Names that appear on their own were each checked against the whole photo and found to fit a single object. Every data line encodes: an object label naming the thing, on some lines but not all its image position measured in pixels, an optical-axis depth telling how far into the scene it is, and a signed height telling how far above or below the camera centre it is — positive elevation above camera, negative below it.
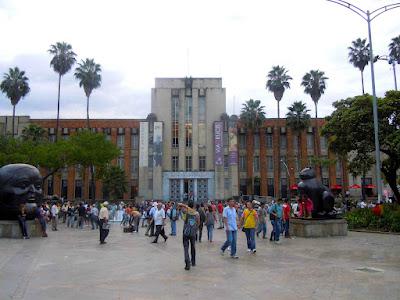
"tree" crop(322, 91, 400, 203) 29.23 +5.30
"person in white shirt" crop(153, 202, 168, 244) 17.11 -0.46
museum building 59.03 +7.78
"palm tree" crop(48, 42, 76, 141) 58.47 +19.42
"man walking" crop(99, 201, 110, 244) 16.86 -0.50
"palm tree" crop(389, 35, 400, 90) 60.04 +21.24
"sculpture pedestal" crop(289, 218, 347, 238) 19.11 -0.86
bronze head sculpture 19.42 +0.83
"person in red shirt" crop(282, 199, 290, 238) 19.05 -0.39
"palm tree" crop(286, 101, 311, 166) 59.59 +11.84
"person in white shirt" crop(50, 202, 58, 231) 24.14 -0.37
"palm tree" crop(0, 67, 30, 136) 58.53 +16.14
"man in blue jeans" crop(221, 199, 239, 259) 12.64 -0.51
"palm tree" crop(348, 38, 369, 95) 61.41 +20.72
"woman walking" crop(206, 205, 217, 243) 17.72 -0.61
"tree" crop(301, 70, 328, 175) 61.88 +16.77
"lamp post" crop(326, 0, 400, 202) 21.88 +5.74
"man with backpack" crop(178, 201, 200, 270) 10.55 -0.50
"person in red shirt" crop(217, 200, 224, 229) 29.29 -0.15
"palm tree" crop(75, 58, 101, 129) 57.69 +16.98
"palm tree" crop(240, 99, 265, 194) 61.41 +12.38
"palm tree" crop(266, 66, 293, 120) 64.00 +17.80
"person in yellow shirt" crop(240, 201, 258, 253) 13.16 -0.46
